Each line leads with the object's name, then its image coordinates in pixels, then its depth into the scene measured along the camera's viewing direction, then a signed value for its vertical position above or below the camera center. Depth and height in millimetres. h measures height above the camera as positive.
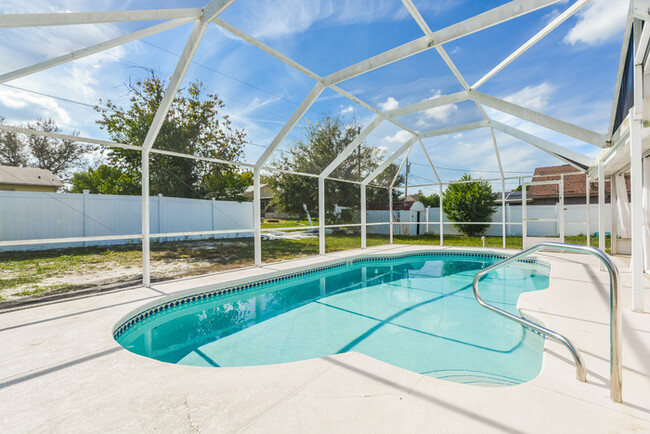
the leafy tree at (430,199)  19472 +1055
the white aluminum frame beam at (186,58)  3783 +2223
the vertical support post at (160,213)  8953 +82
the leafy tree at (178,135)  7949 +2307
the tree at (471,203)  13170 +513
